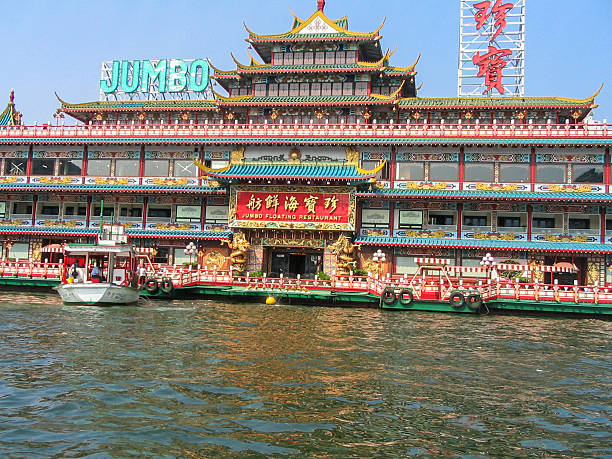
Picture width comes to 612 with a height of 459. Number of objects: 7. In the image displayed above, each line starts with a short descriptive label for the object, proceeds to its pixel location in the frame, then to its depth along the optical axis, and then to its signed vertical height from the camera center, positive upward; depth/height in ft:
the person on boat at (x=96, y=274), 96.07 -2.08
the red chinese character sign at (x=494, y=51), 160.76 +68.03
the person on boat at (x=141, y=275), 109.50 -2.20
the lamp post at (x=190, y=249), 126.33 +3.76
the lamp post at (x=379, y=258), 118.83 +3.38
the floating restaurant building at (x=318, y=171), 121.90 +23.23
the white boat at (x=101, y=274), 94.17 -2.24
